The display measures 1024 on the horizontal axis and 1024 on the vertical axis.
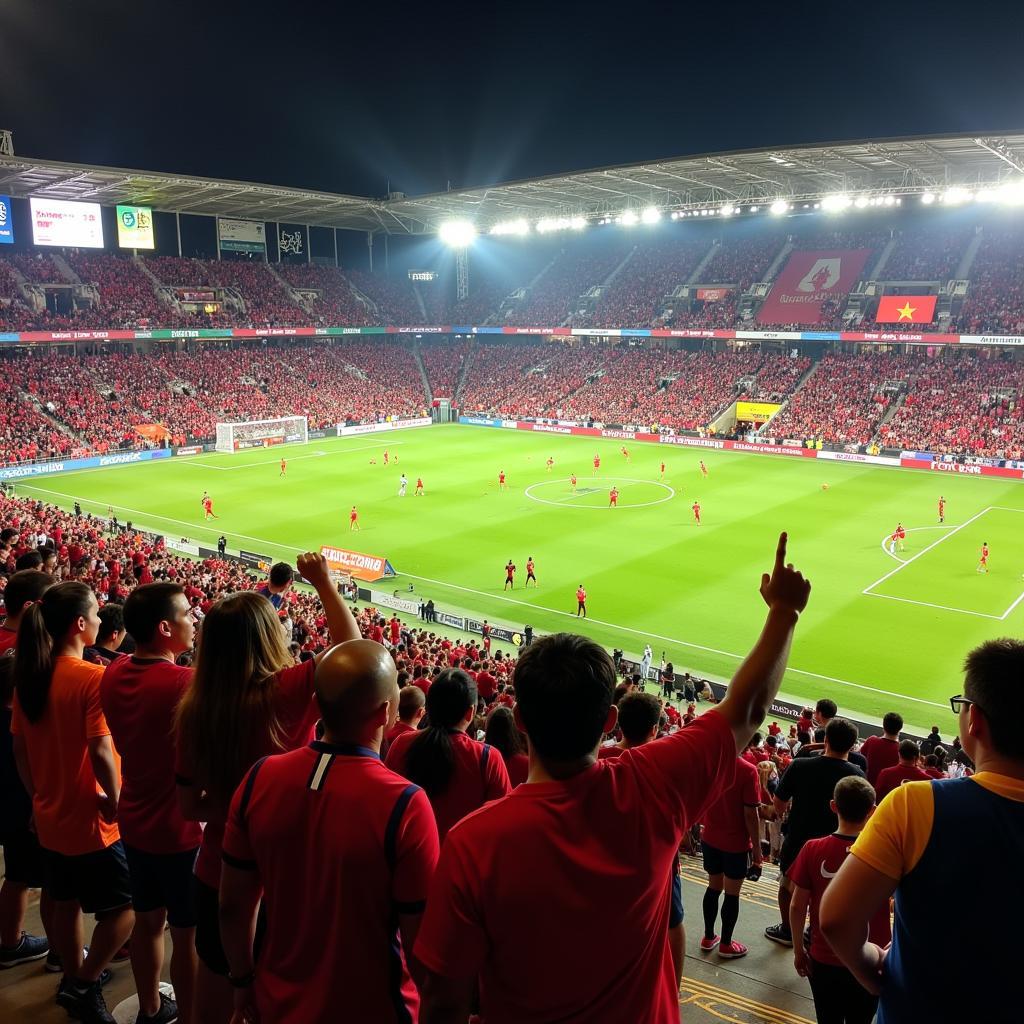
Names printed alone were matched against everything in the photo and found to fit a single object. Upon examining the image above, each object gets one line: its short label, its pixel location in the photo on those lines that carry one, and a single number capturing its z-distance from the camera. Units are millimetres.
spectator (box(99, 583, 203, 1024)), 4773
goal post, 57688
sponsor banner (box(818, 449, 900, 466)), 52475
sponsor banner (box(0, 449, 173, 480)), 47069
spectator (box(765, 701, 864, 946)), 6727
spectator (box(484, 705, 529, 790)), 5793
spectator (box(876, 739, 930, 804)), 7922
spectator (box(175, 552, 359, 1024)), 4184
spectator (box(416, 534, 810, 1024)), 2627
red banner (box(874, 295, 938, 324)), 59188
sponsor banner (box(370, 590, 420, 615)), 27859
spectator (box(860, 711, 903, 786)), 9352
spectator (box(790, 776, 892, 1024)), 4996
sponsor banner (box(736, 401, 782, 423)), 60281
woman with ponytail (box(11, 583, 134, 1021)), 5129
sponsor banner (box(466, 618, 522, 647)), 24641
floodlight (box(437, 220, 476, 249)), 79588
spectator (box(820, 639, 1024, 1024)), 2914
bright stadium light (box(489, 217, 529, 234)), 74812
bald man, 3156
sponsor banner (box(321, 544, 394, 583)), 30266
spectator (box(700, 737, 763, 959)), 7395
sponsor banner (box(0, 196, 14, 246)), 57250
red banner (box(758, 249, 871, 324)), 65312
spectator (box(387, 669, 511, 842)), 4406
